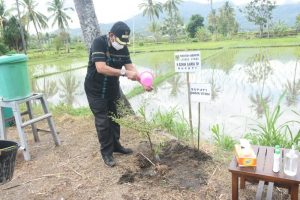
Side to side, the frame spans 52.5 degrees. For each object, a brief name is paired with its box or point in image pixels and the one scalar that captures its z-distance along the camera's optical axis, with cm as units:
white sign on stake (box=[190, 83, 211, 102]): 303
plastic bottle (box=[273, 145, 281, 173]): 220
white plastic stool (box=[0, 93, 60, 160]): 354
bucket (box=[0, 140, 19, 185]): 230
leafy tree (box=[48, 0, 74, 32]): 3775
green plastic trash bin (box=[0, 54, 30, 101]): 340
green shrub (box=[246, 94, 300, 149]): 333
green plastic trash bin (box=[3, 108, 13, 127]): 490
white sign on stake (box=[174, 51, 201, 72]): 314
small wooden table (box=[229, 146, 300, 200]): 216
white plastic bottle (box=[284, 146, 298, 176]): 218
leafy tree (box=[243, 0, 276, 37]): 2866
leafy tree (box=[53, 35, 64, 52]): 3016
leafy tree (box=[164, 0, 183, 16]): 3876
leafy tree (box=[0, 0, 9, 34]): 2836
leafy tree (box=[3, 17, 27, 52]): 2762
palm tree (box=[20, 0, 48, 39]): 3375
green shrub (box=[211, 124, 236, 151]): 382
